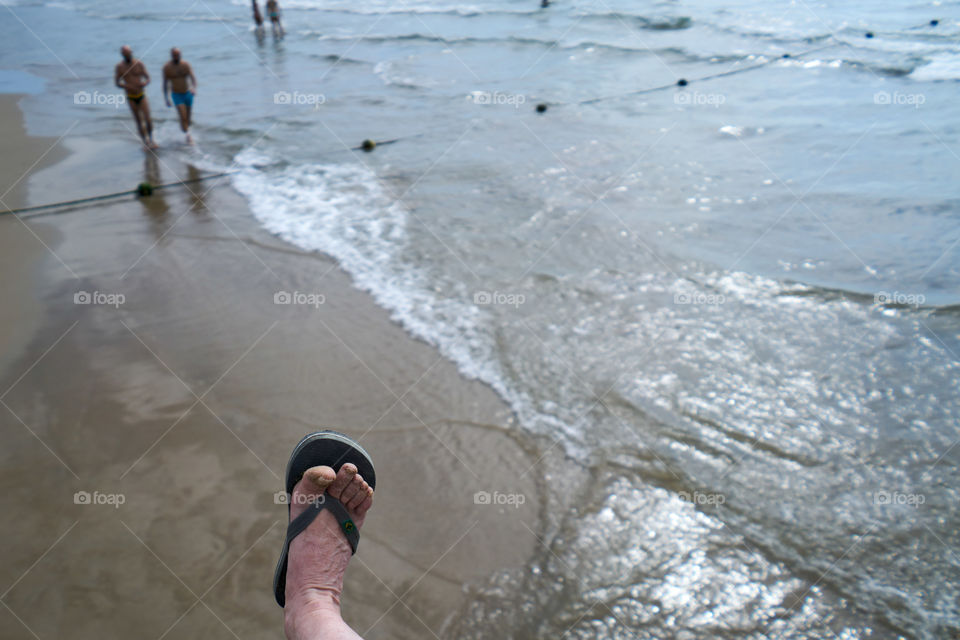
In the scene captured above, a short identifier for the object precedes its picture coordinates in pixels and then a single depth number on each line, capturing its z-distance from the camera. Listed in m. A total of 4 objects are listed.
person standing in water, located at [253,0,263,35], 20.97
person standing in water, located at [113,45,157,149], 9.70
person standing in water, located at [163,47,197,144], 10.44
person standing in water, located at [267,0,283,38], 20.02
